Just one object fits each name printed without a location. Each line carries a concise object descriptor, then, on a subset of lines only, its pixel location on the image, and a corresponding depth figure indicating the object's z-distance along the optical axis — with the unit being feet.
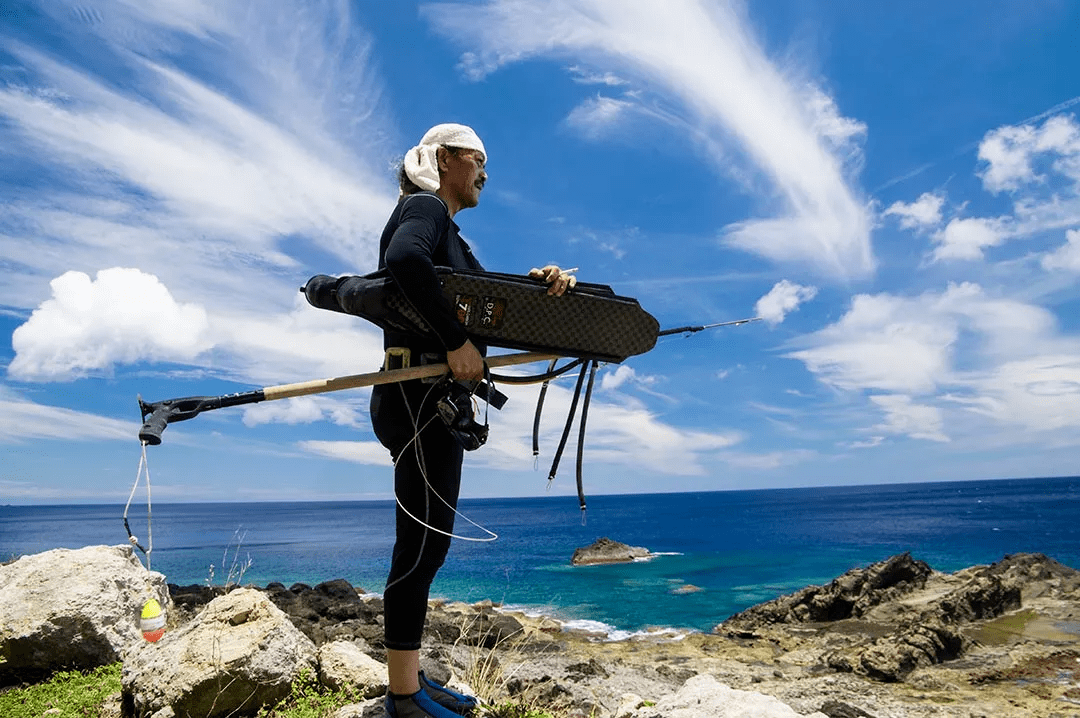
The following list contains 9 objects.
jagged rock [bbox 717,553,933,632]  71.00
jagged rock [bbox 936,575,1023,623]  66.59
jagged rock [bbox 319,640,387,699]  15.01
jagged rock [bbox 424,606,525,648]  40.44
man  11.05
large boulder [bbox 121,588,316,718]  14.06
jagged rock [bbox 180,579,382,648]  30.50
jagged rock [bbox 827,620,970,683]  44.06
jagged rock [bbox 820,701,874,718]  21.67
